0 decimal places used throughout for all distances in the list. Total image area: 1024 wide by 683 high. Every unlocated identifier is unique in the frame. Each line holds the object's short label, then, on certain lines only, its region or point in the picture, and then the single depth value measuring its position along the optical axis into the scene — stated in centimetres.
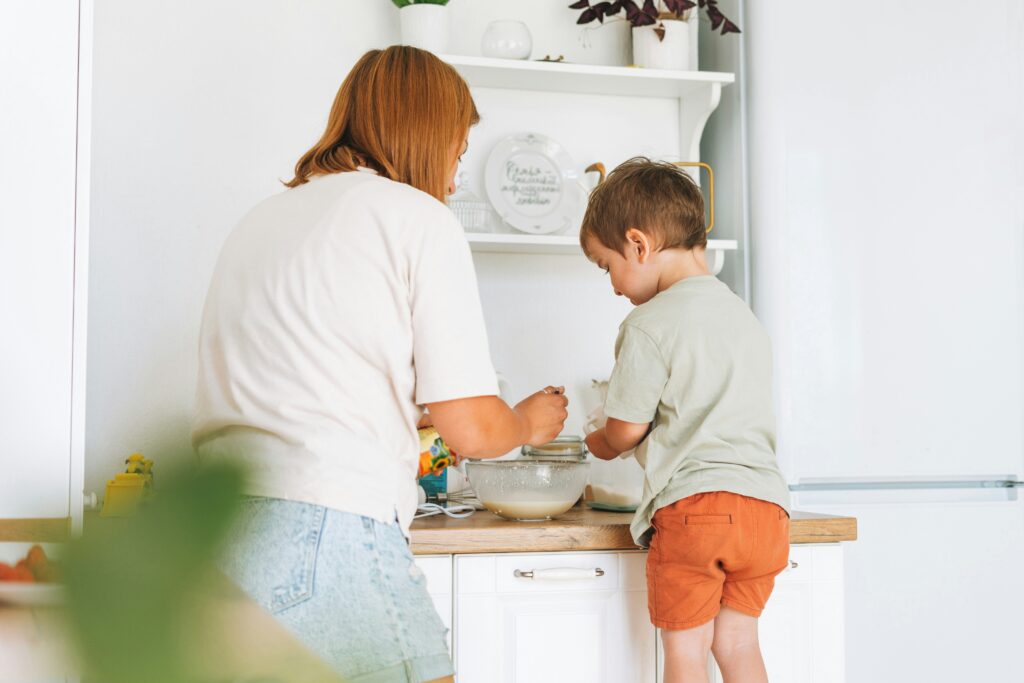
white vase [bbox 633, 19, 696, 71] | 220
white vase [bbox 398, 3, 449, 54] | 206
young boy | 153
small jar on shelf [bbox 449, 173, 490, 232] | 212
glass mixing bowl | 169
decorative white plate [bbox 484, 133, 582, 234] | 220
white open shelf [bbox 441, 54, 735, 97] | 210
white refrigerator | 214
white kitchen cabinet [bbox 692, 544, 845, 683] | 172
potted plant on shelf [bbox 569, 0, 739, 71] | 217
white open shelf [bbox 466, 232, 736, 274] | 207
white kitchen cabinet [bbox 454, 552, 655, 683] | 162
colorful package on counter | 171
